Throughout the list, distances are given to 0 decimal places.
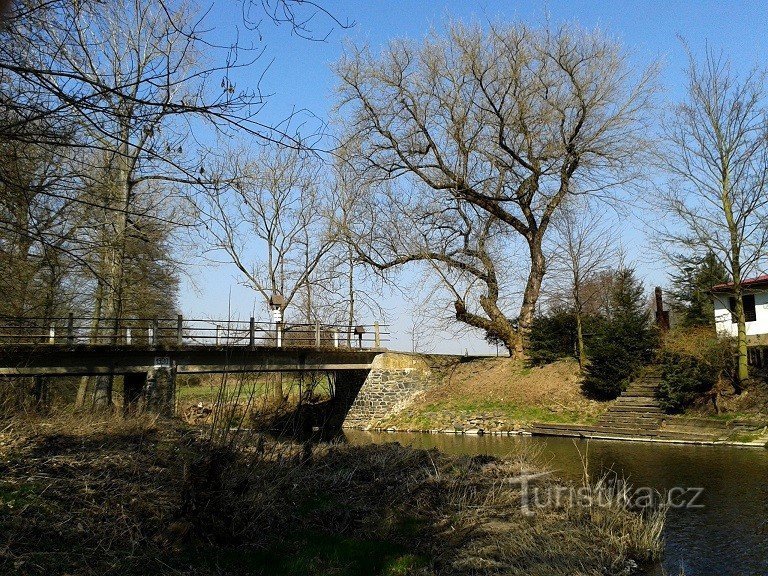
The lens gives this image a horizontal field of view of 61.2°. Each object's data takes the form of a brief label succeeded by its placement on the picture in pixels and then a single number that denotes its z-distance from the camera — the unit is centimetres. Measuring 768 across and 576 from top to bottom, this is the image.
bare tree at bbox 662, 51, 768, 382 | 2005
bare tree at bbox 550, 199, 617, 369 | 2584
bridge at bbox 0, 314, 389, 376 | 1666
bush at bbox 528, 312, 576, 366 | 2747
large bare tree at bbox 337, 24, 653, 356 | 2489
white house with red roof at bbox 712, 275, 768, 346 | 2694
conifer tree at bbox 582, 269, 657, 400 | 2342
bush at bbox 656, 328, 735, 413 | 2055
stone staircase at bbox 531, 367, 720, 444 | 1878
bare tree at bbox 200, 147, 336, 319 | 3241
